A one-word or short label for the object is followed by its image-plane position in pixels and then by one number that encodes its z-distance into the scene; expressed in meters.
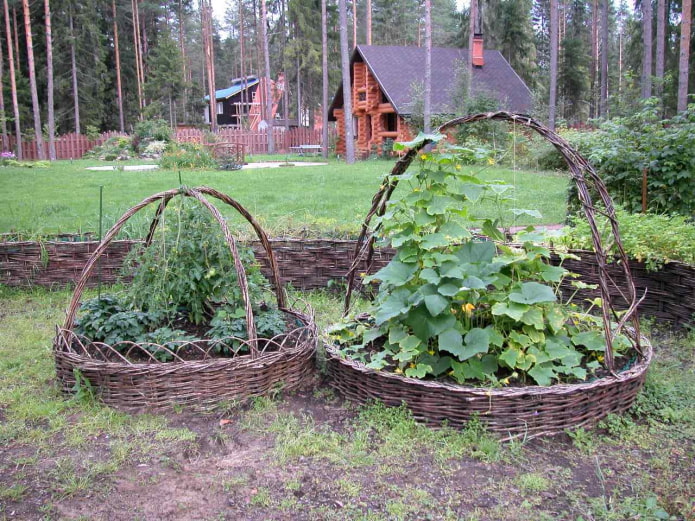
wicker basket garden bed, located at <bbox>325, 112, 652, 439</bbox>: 2.78
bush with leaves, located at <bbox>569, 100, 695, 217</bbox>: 5.30
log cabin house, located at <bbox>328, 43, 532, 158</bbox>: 24.14
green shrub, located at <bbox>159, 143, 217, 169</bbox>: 17.16
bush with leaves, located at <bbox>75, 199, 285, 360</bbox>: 3.31
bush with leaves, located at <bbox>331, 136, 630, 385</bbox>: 2.91
